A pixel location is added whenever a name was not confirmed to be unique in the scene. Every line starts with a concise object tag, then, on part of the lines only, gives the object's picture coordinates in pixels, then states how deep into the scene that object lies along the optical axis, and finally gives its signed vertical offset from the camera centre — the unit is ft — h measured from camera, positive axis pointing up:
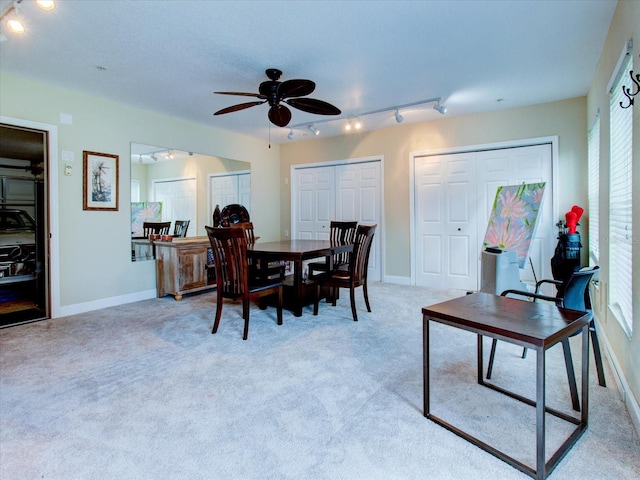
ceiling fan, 10.11 +4.18
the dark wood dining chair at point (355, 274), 11.72 -1.50
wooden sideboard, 14.85 -1.51
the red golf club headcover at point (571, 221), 11.92 +0.37
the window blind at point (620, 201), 7.11 +0.70
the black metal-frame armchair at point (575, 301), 6.15 -1.39
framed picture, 13.29 +2.06
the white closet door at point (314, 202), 20.58 +1.86
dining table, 11.07 -0.77
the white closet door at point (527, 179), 14.59 +2.33
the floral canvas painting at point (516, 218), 12.27 +0.50
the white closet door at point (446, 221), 16.49 +0.52
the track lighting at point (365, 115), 14.17 +5.41
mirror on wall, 15.10 +2.09
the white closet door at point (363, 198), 18.98 +1.95
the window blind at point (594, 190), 11.35 +1.51
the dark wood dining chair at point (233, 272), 10.04 -1.20
